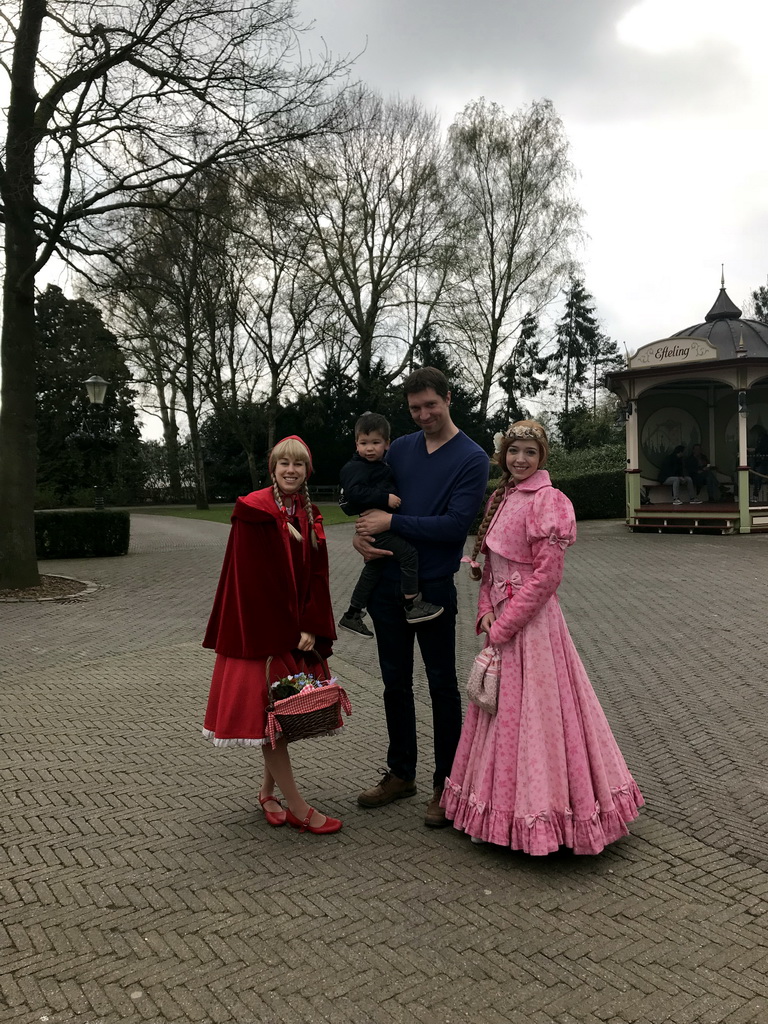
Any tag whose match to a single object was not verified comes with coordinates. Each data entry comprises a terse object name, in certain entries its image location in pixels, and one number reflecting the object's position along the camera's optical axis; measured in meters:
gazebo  18.11
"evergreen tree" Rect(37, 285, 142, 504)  37.59
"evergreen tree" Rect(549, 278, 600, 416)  56.38
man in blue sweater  3.86
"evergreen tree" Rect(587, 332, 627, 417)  57.41
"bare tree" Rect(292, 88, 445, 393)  31.77
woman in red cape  3.71
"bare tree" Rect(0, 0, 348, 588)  11.41
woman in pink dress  3.52
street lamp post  18.25
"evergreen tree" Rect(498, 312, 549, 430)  37.75
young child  3.88
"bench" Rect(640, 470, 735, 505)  20.44
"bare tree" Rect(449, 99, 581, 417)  33.50
